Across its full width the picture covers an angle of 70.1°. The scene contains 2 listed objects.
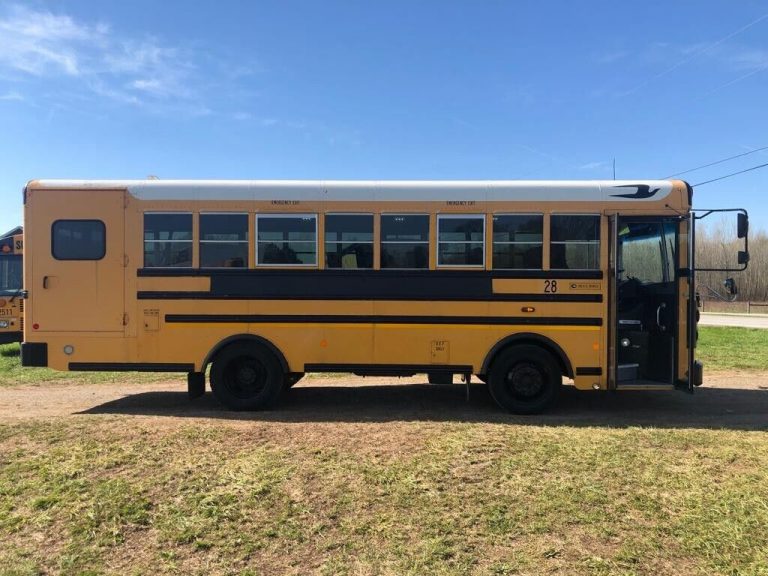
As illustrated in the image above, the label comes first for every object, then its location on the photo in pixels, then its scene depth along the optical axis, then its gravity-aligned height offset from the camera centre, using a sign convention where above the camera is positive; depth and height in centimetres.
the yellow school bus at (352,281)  687 +18
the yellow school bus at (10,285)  1285 +20
